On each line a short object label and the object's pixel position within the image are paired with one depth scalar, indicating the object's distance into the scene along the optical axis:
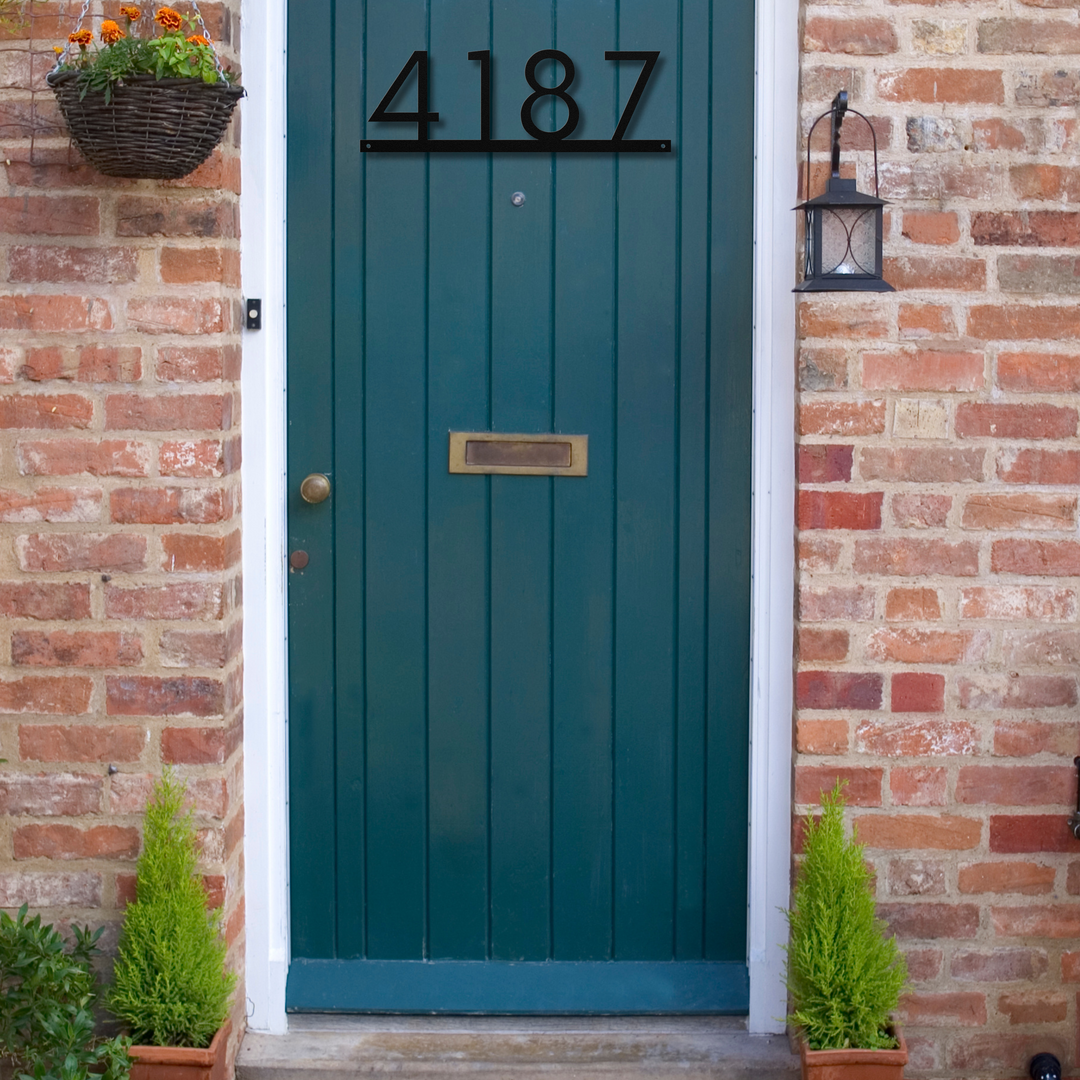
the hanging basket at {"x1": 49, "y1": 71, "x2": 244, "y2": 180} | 2.08
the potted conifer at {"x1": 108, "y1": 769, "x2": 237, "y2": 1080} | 2.27
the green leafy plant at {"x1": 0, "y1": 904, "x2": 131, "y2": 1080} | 2.13
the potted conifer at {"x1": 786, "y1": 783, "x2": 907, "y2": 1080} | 2.27
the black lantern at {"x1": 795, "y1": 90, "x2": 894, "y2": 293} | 2.16
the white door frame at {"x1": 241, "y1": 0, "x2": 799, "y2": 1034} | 2.45
